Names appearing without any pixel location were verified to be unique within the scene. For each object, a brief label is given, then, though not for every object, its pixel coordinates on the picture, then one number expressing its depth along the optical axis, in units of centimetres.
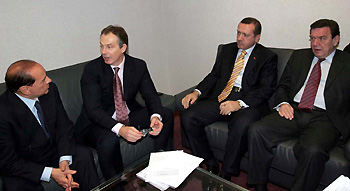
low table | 182
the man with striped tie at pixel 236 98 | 241
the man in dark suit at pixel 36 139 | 194
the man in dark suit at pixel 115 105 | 232
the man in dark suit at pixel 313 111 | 215
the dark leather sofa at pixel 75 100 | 249
